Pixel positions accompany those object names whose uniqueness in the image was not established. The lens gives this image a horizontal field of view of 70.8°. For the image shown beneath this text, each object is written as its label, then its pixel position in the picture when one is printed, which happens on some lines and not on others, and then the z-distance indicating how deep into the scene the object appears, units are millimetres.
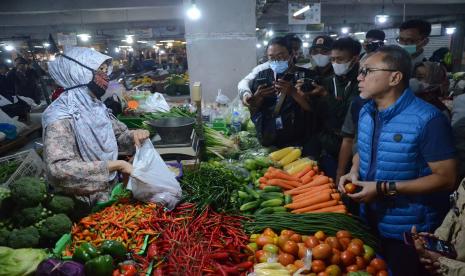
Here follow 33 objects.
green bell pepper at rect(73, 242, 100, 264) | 2018
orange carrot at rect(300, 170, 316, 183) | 3672
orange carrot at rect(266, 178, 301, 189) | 3545
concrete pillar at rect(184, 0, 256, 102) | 7258
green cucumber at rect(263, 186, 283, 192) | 3391
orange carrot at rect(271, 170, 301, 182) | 3650
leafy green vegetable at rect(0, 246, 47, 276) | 1968
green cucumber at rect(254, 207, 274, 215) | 3028
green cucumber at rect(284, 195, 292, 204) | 3207
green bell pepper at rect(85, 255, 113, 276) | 1948
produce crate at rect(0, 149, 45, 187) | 3863
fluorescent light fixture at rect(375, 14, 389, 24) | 15284
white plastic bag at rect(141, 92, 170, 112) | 5875
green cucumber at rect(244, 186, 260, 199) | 3207
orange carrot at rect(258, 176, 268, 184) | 3629
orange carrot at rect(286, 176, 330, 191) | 3502
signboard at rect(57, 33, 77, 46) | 16391
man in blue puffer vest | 2301
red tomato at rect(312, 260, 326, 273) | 2336
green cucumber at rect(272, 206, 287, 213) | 3074
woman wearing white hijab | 2396
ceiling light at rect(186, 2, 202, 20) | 6280
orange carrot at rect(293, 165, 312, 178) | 3816
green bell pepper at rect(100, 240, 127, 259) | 2111
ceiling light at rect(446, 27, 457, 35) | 23420
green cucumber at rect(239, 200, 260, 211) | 3062
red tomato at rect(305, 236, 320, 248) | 2521
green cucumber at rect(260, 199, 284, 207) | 3127
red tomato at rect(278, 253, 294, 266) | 2408
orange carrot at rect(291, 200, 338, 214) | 3078
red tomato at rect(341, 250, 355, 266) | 2432
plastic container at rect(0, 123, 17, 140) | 6298
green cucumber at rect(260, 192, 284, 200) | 3232
